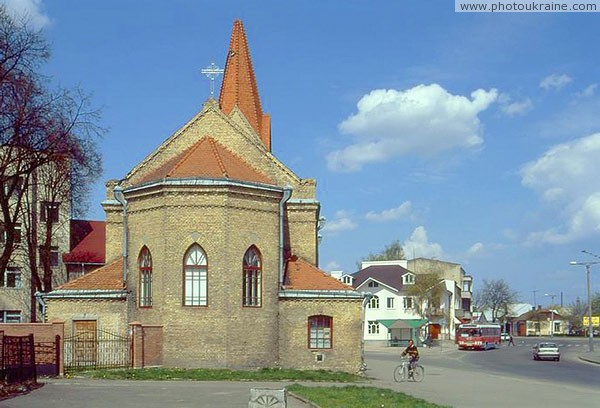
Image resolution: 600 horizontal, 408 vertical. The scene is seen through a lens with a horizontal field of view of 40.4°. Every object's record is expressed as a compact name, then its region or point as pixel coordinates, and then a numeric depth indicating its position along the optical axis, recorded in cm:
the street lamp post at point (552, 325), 14451
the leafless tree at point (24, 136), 2483
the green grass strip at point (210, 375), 2850
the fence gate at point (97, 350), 3222
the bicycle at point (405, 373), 3194
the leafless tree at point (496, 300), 14938
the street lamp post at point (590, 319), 6456
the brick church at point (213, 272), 3166
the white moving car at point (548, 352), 5512
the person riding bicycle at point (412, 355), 3203
